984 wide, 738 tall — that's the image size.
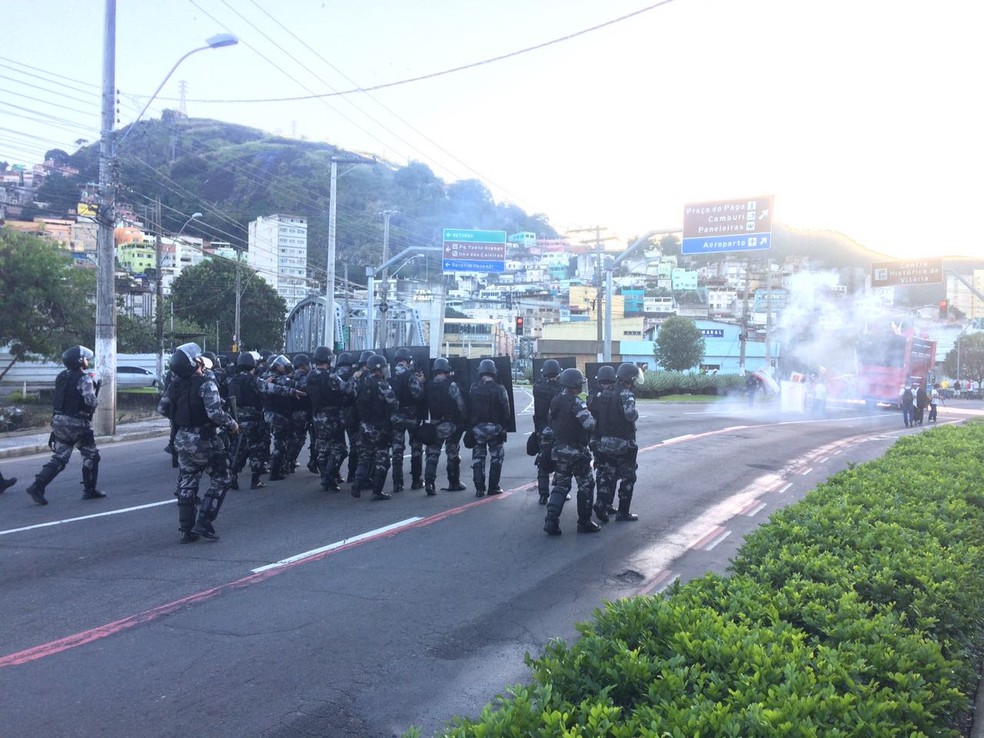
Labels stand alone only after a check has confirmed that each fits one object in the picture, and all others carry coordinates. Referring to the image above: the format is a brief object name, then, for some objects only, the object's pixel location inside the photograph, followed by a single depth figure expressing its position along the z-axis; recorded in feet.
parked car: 124.16
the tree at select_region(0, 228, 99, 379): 88.74
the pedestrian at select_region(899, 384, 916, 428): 85.97
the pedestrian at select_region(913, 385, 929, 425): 87.51
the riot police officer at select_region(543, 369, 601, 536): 28.76
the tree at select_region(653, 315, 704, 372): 207.10
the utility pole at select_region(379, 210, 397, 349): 110.52
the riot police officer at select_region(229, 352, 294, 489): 38.11
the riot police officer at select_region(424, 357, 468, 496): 35.76
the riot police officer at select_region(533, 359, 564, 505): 33.01
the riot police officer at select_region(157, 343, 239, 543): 26.81
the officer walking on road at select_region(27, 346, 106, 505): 33.60
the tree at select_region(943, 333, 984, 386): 252.21
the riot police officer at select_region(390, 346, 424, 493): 35.78
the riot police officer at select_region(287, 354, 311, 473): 39.11
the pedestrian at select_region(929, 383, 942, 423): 96.53
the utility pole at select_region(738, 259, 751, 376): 146.41
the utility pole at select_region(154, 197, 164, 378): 101.81
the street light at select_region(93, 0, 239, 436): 59.98
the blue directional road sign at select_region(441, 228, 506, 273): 113.09
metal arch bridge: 126.00
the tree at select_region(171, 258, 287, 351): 198.08
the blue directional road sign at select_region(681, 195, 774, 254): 81.00
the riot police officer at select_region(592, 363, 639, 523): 31.09
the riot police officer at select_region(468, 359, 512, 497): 35.29
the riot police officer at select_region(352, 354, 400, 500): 34.88
